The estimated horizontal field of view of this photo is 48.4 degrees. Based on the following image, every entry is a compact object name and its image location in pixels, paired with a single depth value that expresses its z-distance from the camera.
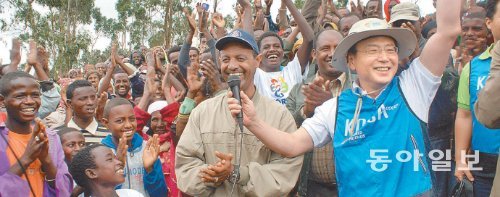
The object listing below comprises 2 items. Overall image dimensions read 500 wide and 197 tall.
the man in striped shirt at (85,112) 5.24
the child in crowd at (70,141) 4.40
